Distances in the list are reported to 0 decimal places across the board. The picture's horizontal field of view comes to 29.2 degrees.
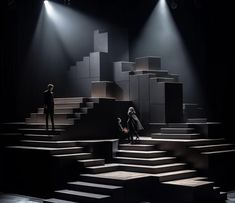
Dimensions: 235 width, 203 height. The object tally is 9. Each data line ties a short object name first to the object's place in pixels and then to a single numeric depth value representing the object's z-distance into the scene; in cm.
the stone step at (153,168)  1018
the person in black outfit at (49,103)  1109
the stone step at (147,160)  1053
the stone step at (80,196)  863
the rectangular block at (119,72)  1396
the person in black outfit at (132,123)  1181
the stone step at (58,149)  1017
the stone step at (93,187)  890
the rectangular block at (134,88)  1357
